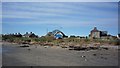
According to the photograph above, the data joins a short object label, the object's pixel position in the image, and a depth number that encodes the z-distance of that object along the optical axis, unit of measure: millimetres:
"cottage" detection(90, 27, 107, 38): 32533
